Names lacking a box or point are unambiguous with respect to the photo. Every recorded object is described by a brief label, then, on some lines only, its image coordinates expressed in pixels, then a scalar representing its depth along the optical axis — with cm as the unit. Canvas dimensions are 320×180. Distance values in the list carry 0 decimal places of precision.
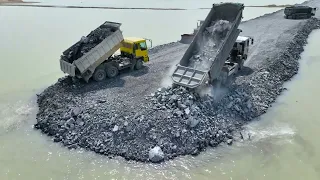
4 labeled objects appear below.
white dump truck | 1345
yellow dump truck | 1547
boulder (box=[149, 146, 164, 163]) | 1091
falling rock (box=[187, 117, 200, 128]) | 1185
